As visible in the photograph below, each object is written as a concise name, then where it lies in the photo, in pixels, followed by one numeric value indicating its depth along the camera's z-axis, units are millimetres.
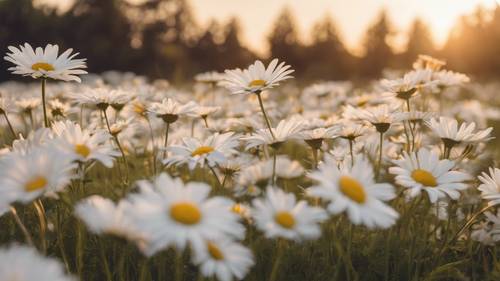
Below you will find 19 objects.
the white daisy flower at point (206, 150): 477
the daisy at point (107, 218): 370
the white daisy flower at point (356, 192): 400
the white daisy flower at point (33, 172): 386
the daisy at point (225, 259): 388
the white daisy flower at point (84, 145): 422
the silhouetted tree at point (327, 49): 32484
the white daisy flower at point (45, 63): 535
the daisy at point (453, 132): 532
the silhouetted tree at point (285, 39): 35223
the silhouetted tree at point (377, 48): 31438
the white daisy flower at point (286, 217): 394
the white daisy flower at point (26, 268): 329
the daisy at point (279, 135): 509
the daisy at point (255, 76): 558
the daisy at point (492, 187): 491
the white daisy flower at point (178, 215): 363
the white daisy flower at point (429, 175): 465
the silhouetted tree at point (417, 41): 30191
